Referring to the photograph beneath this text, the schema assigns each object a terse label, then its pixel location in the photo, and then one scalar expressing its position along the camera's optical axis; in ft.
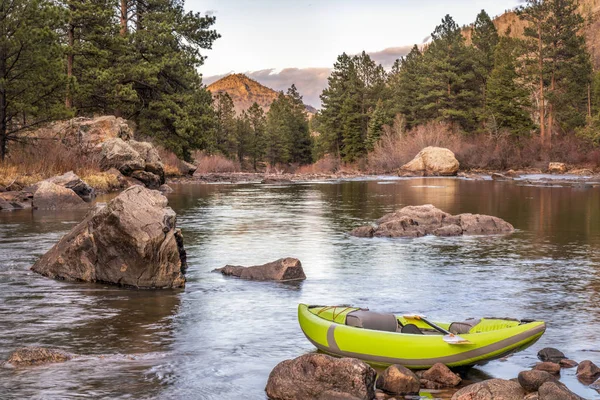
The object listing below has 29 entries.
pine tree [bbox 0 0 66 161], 112.98
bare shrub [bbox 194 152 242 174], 268.99
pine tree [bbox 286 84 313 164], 399.24
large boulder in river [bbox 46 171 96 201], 116.16
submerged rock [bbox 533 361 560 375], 29.48
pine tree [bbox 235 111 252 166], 399.24
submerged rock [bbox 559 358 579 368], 30.30
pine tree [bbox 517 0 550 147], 247.29
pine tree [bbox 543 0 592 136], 244.83
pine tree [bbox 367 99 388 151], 312.50
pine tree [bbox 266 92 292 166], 393.50
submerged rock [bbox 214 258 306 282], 51.34
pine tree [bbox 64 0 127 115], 161.99
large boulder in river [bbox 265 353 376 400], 25.89
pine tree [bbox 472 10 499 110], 292.40
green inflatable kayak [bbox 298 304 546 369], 28.22
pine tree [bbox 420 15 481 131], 281.54
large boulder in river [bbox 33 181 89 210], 105.40
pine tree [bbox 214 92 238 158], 378.32
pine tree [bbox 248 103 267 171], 402.11
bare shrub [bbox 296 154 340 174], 339.03
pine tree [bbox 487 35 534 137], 255.91
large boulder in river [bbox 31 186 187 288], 46.96
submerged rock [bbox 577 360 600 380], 28.60
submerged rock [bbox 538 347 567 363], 31.40
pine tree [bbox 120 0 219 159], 190.29
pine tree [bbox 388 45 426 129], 310.51
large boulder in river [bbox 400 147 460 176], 231.30
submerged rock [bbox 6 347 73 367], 30.78
